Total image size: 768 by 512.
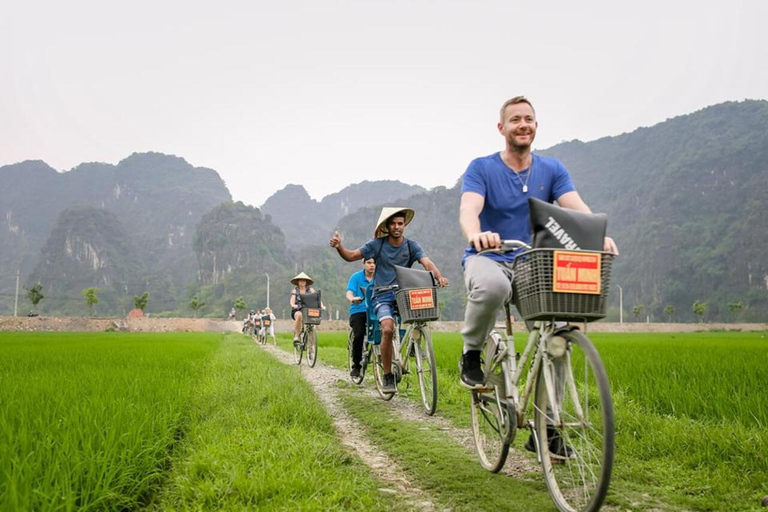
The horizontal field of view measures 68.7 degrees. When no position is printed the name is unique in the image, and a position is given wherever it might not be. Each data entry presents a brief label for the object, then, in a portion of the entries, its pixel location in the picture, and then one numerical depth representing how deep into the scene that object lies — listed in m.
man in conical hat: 5.17
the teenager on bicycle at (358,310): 6.43
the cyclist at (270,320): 18.57
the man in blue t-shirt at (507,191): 2.73
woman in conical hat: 10.12
